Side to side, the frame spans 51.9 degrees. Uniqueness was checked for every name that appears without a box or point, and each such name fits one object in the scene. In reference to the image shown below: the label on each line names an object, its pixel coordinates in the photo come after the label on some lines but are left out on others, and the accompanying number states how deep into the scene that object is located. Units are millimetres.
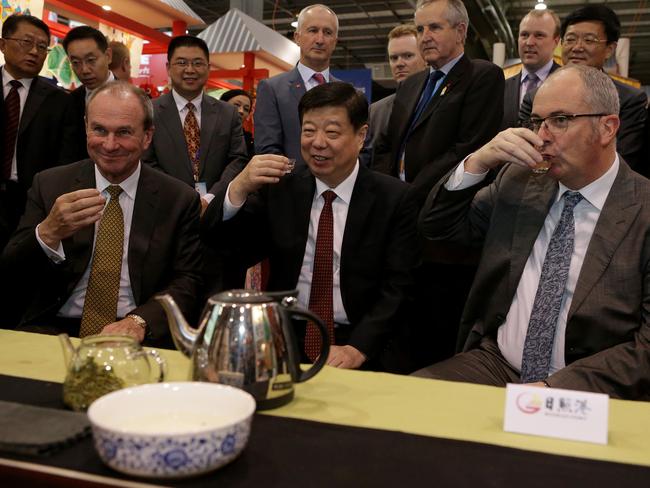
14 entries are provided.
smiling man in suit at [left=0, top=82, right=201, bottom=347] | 2301
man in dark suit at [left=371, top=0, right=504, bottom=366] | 3008
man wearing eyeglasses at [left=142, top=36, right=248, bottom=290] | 3742
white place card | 1111
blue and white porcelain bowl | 867
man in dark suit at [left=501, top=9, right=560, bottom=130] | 3928
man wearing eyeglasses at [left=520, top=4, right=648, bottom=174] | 3367
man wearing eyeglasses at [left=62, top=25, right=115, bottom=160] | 3973
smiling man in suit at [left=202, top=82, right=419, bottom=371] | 2336
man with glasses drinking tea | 1848
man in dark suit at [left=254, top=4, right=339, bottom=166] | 3572
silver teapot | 1175
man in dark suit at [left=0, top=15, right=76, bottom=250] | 3680
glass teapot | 1162
